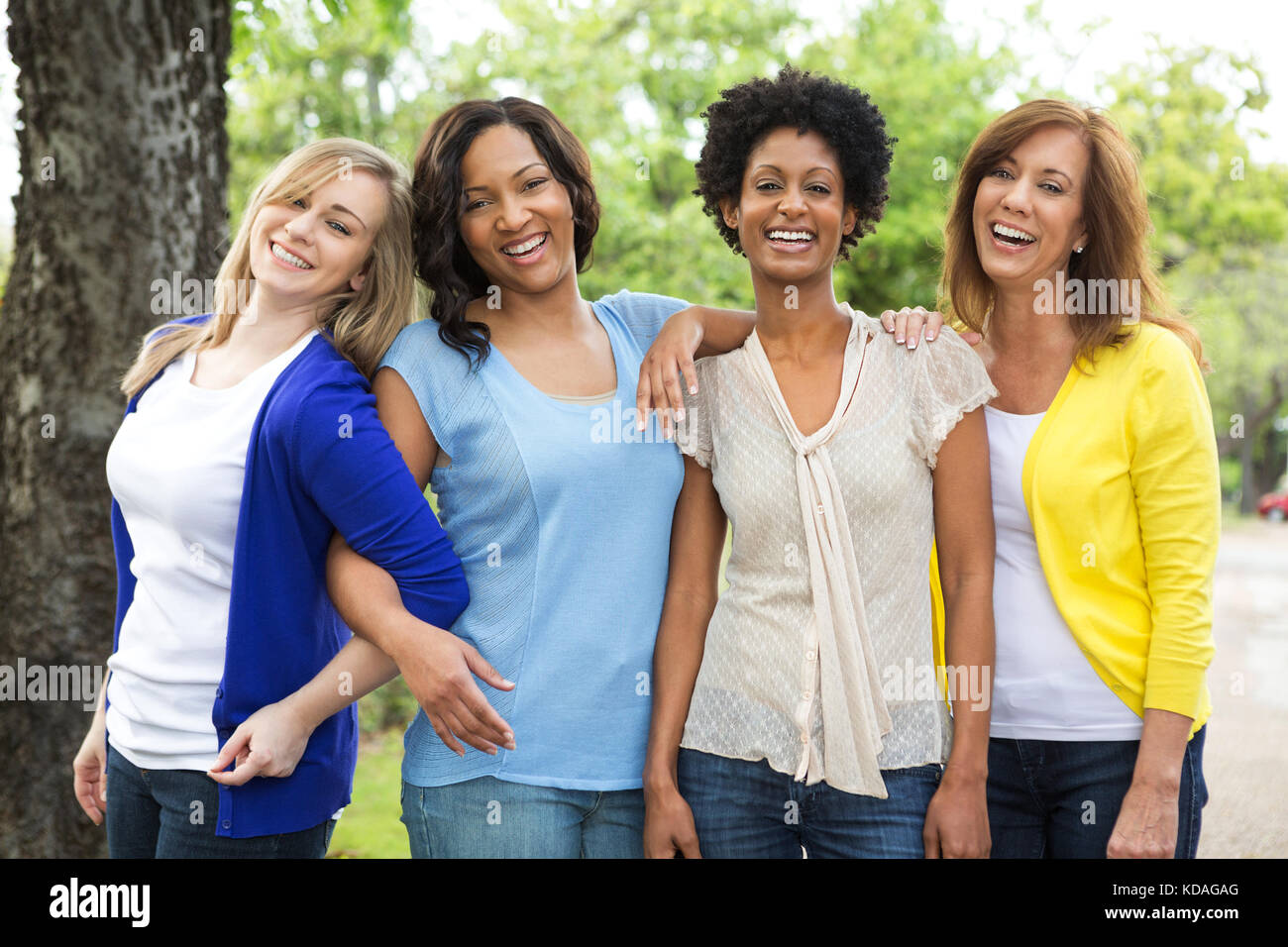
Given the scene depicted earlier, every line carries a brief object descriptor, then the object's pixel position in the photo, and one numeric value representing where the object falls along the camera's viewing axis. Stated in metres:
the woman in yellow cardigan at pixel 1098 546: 2.50
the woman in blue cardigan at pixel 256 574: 2.30
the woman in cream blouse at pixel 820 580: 2.42
